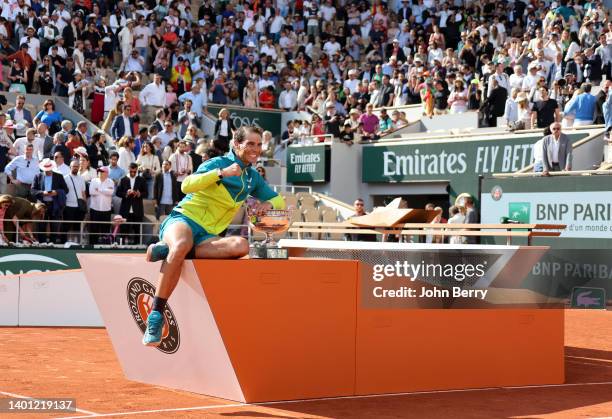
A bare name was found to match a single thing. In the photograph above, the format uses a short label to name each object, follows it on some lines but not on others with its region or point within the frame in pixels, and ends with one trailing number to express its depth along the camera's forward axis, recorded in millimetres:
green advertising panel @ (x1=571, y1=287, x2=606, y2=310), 17611
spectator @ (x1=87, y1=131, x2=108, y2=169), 21734
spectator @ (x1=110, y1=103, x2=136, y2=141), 23688
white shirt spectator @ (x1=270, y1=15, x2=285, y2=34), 33156
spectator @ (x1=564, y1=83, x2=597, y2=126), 23109
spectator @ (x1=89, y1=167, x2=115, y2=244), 20094
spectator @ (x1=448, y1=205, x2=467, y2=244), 17900
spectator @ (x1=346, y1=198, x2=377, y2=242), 19880
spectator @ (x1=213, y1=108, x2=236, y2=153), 25625
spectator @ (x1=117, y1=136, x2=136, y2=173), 21812
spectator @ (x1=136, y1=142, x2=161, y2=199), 21844
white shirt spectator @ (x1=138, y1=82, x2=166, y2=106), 26766
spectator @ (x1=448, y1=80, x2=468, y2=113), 26922
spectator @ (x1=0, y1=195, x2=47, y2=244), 18531
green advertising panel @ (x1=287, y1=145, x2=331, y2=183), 28969
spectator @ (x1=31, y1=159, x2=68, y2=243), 19375
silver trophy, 8828
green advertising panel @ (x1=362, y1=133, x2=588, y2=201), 24547
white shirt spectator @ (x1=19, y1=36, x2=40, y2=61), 25559
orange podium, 8609
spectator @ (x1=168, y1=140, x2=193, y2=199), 22344
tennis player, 8516
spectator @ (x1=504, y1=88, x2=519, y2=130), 25016
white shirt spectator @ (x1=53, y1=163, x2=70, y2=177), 19739
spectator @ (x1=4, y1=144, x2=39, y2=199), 19594
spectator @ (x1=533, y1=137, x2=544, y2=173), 21255
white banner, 20250
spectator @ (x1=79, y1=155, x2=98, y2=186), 20172
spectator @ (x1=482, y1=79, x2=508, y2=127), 25755
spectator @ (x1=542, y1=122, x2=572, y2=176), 20688
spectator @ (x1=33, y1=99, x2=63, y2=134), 22406
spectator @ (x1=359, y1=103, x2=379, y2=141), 28547
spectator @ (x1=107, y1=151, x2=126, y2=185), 20953
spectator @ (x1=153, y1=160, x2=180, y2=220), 21734
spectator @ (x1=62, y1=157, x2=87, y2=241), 19797
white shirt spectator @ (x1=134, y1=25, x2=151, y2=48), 28672
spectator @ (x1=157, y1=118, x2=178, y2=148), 24062
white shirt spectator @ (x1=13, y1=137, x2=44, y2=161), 20516
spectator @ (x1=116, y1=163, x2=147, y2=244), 20703
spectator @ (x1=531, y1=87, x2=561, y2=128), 23703
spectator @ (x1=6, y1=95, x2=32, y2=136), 21922
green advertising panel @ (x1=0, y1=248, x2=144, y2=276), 18922
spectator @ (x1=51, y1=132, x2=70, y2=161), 20516
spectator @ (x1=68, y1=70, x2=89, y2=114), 25500
